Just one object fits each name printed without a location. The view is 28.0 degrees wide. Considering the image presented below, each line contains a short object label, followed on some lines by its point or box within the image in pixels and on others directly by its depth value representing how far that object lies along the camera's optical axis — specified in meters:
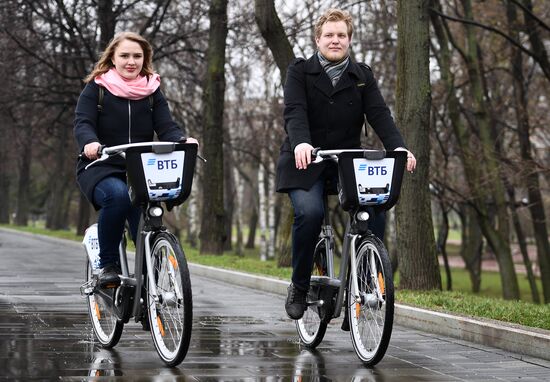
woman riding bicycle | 6.73
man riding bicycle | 6.79
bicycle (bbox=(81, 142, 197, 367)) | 6.13
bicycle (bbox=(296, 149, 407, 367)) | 6.25
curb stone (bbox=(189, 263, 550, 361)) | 7.23
